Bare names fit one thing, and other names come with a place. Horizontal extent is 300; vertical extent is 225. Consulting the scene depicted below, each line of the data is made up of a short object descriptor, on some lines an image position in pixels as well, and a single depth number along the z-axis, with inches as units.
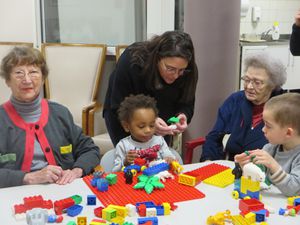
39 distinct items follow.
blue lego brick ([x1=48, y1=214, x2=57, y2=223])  52.6
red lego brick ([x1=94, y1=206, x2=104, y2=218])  54.4
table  53.5
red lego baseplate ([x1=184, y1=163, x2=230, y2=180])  69.0
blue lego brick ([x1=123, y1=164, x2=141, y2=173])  70.8
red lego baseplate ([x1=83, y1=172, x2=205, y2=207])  59.6
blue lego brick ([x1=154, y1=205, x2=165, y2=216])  54.5
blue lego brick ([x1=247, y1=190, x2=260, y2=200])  59.8
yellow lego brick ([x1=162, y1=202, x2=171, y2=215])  54.7
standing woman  85.1
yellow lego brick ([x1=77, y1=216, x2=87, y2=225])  51.4
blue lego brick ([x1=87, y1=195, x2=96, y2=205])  57.7
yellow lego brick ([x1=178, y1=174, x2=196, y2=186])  65.2
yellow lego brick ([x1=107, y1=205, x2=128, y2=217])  53.4
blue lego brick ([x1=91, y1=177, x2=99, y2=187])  64.7
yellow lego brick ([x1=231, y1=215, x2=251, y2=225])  51.1
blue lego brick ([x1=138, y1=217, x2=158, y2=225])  51.8
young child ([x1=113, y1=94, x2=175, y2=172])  82.0
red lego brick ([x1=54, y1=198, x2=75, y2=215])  54.8
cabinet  193.7
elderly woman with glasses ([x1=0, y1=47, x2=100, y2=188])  73.9
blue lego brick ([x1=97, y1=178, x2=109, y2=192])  62.9
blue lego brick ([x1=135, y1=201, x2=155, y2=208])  55.7
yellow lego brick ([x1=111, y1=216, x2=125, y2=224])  52.6
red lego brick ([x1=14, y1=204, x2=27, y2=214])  54.7
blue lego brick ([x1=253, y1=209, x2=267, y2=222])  53.0
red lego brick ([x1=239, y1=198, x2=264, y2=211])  55.2
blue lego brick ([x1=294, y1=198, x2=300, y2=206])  57.4
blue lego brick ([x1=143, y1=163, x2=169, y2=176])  68.9
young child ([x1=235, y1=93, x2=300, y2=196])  63.9
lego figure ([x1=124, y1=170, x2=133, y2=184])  66.0
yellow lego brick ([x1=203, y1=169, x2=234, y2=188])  66.5
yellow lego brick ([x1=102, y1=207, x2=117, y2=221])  52.7
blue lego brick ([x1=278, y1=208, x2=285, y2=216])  55.3
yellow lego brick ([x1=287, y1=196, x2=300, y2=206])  58.2
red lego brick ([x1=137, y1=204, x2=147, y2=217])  54.2
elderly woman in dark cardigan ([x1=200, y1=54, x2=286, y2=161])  93.9
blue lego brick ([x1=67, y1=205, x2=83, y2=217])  54.3
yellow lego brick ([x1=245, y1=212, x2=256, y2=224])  51.8
